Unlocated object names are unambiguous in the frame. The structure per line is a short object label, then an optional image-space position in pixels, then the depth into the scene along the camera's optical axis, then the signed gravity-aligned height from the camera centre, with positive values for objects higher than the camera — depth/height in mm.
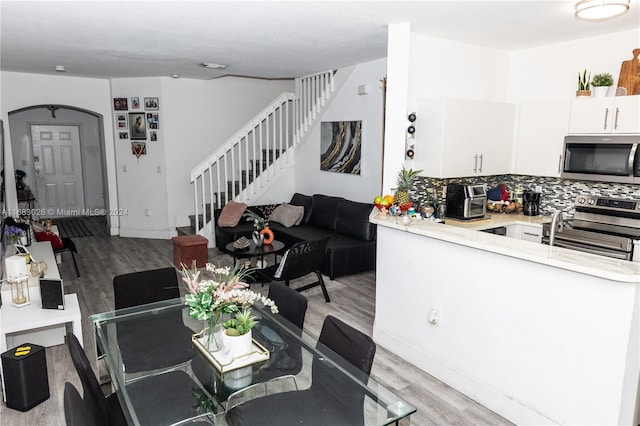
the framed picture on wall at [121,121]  7457 +466
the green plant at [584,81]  4109 +691
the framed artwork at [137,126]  7416 +383
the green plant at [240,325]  2176 -869
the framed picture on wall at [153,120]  7398 +485
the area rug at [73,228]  8148 -1579
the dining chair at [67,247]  5566 -1271
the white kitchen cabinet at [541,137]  4266 +174
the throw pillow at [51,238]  5598 -1151
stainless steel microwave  3652 -27
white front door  9320 -458
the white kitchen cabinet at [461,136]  4117 +163
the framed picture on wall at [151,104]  7345 +747
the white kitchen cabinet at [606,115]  3693 +351
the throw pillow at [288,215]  6742 -993
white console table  3139 -1244
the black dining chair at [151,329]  2283 -1066
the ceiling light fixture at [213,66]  5779 +1130
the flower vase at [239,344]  2162 -957
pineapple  3756 -298
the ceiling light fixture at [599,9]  2713 +919
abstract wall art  6289 +81
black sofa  5535 -1149
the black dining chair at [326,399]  1836 -1103
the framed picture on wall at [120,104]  7402 +747
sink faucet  3625 -673
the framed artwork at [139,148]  7498 +14
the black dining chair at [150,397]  1831 -1094
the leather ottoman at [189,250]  5914 -1360
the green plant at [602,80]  3916 +665
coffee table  5031 -1162
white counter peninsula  2307 -1037
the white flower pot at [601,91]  3893 +564
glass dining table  1842 -1088
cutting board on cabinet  3754 +690
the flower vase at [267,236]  5371 -1041
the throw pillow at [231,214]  6703 -984
